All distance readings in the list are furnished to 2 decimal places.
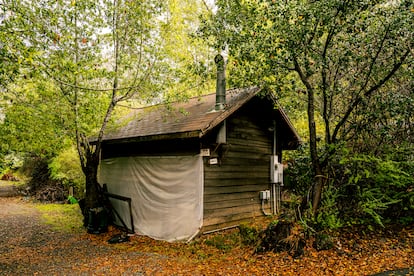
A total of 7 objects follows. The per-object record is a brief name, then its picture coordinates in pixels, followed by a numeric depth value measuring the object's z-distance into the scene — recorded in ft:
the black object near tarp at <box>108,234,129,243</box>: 24.72
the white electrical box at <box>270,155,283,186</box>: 31.04
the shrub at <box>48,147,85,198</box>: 47.01
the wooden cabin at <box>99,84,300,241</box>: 23.94
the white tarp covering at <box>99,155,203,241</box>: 23.73
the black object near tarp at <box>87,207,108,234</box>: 27.99
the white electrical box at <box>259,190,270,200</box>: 29.60
